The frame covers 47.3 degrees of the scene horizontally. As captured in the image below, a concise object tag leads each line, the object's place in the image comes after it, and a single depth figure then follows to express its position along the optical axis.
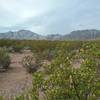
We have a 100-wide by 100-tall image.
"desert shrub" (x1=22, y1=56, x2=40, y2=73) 9.19
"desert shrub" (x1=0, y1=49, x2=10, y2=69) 9.76
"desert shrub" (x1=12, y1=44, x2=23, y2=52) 19.00
